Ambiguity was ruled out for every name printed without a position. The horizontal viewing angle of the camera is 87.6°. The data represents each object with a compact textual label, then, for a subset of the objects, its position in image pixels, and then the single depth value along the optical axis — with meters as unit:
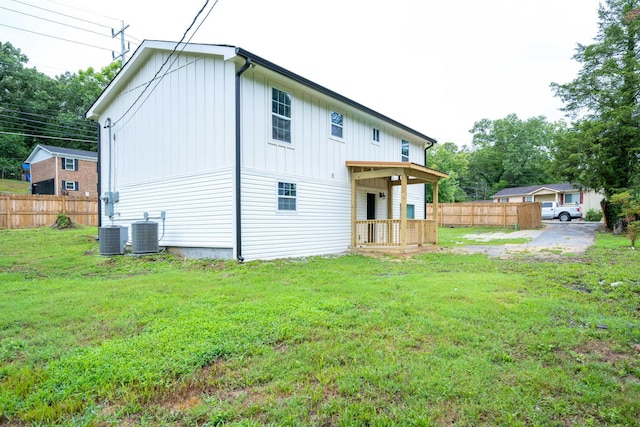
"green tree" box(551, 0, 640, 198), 16.06
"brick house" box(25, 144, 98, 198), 25.31
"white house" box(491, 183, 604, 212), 32.16
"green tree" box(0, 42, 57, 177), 31.44
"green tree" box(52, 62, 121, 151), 32.57
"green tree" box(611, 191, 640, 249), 6.39
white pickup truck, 27.27
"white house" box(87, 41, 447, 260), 8.34
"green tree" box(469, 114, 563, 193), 38.62
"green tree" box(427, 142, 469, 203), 27.25
